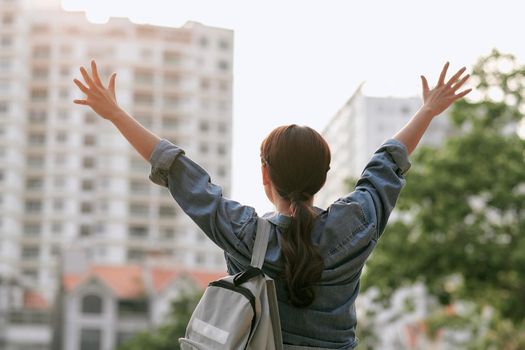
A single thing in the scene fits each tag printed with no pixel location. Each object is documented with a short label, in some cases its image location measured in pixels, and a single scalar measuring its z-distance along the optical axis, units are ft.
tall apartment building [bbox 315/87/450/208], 265.34
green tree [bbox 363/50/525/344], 49.73
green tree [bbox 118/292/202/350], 142.00
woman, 7.47
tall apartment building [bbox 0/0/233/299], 239.09
